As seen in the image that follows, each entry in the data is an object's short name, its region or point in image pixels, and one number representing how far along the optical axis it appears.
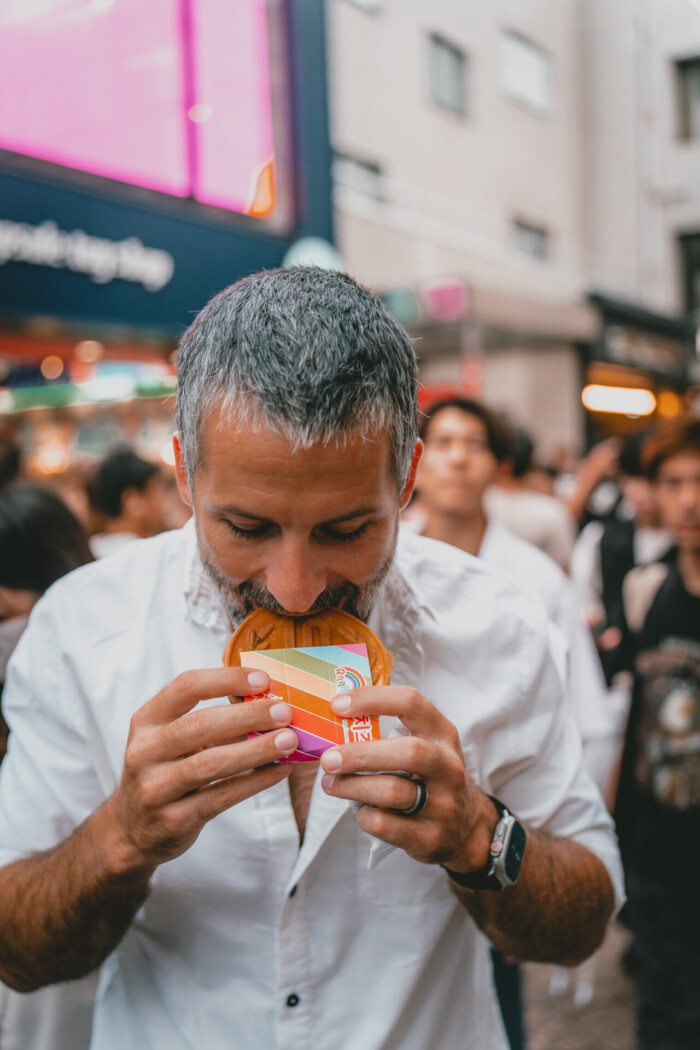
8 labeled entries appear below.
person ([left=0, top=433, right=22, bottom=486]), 4.69
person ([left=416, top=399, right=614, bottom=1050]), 3.04
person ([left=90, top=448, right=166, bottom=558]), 4.73
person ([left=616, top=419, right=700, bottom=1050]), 2.79
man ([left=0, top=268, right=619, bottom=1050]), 1.18
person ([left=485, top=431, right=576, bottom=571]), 4.93
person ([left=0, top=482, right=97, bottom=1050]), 1.92
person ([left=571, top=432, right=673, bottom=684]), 5.04
